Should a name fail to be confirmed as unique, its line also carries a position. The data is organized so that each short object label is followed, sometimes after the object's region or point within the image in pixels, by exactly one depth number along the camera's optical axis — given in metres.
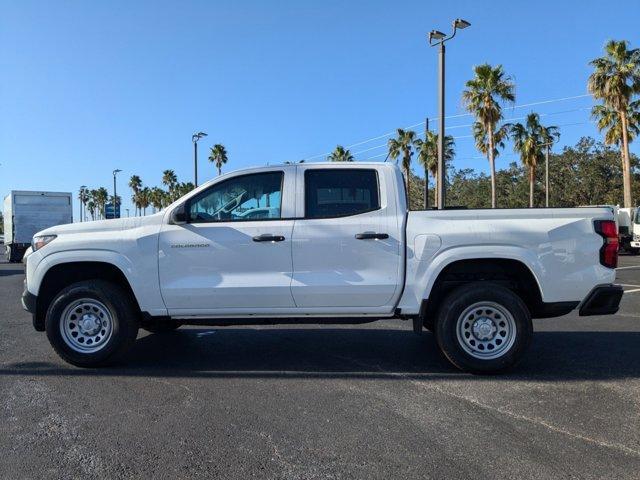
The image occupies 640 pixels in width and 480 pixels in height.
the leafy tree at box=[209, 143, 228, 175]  51.91
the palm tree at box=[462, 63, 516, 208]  31.33
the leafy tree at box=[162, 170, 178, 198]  78.44
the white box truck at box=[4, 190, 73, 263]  24.00
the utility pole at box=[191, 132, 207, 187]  27.76
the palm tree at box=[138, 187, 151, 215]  88.61
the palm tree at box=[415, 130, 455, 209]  39.69
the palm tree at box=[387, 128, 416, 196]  41.22
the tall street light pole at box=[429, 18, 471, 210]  15.88
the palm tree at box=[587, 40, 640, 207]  29.00
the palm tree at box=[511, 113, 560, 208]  39.44
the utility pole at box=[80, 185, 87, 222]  81.86
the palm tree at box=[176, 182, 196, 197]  72.31
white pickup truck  5.30
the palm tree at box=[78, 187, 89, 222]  83.59
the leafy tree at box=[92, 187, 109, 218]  99.79
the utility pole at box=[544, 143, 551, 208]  36.44
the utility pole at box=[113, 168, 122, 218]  45.31
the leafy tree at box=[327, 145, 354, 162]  47.19
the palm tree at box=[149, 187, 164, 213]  86.38
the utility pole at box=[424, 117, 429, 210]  26.57
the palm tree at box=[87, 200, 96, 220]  103.94
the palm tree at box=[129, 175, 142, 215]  87.12
